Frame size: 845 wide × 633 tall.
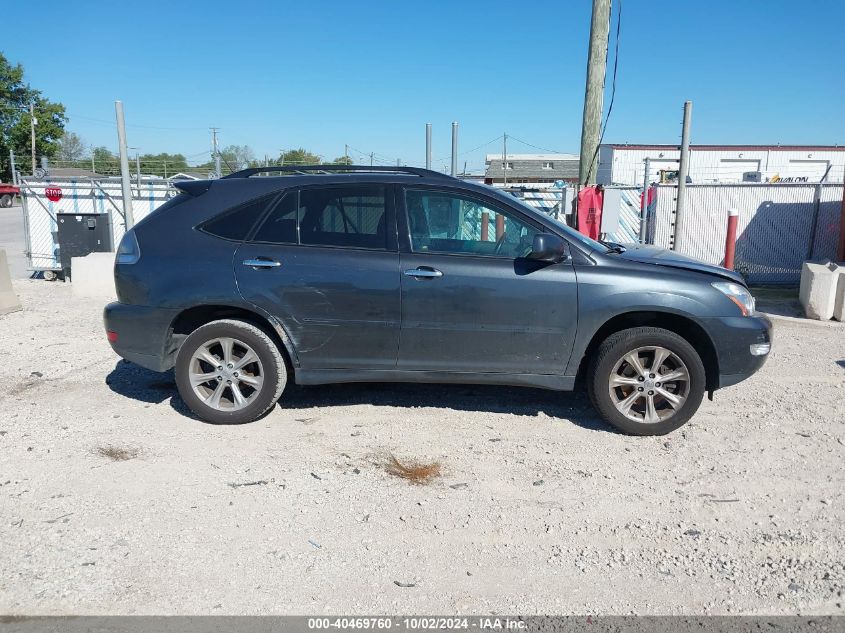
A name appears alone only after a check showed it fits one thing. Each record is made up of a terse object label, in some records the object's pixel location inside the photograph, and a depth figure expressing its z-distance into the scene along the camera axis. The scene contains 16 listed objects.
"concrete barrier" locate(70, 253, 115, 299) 10.03
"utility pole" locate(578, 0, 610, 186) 9.07
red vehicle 38.41
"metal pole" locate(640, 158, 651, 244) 11.40
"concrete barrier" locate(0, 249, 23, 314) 8.93
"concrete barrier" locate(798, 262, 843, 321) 8.59
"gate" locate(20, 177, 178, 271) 11.92
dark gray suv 4.72
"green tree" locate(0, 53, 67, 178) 52.81
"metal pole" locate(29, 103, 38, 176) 50.81
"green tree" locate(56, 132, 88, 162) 60.28
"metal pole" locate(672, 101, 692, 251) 8.02
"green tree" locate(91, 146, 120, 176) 43.39
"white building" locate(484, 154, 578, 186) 66.62
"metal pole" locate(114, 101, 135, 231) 9.59
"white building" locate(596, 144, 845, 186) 41.62
